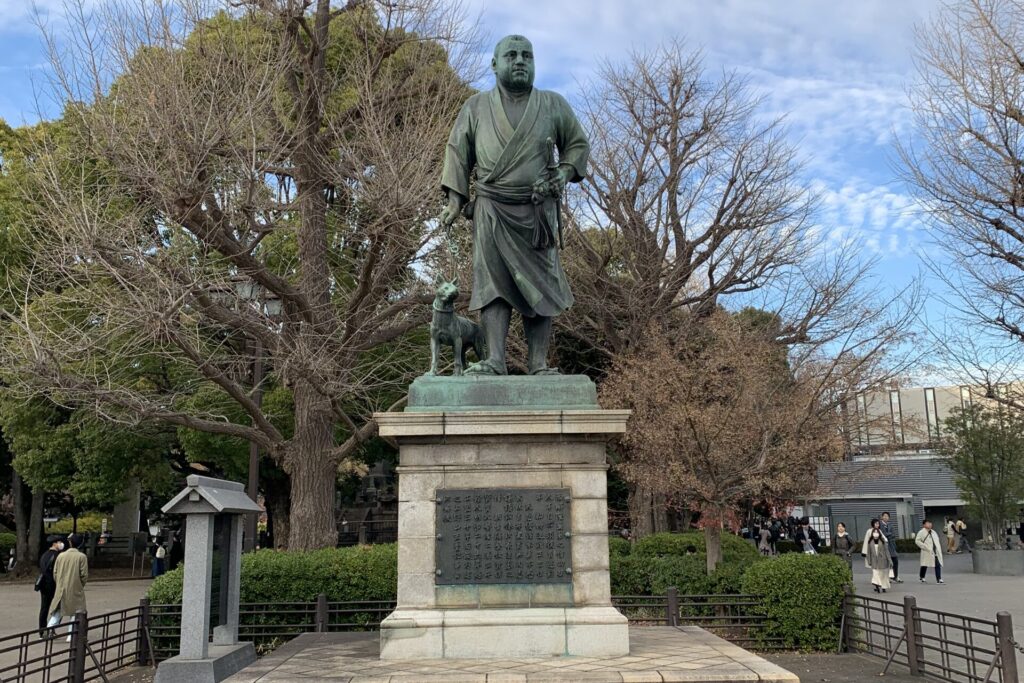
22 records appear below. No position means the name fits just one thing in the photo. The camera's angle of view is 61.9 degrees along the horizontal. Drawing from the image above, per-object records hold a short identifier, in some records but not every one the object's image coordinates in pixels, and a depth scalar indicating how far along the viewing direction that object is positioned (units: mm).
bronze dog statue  7445
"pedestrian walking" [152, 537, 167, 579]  24062
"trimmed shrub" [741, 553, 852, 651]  12500
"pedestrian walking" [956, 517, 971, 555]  34062
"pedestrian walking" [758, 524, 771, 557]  25766
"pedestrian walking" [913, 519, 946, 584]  20344
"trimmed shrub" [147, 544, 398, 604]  12758
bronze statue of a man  7422
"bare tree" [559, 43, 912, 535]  21562
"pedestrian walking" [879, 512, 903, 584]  20947
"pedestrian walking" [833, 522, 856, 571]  23969
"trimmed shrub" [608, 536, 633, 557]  18364
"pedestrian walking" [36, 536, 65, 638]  13648
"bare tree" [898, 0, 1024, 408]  14844
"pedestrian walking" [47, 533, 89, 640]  12469
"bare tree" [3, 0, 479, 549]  12188
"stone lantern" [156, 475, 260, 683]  8320
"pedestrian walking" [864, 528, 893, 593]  17734
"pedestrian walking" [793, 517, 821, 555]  27094
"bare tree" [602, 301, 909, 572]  14953
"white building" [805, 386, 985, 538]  19344
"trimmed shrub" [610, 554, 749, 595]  13820
